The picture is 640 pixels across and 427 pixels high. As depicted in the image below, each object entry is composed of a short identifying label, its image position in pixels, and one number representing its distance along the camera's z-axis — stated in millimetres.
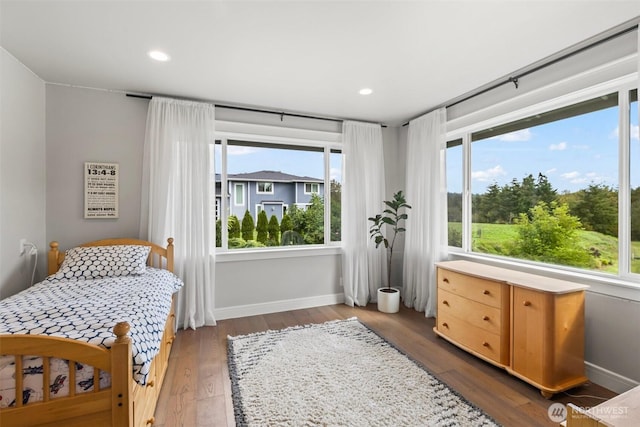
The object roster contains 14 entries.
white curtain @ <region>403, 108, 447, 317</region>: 3418
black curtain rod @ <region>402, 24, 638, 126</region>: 1970
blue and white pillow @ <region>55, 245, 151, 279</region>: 2381
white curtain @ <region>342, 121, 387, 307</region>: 3861
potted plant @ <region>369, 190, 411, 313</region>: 3609
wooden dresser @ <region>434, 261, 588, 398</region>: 1959
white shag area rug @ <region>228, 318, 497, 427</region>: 1784
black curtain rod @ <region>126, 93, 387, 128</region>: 3005
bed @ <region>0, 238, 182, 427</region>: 1171
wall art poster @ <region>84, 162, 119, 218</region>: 2861
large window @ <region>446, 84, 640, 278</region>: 2091
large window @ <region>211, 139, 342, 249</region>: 3551
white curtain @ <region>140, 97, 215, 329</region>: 3004
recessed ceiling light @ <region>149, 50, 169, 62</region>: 2225
